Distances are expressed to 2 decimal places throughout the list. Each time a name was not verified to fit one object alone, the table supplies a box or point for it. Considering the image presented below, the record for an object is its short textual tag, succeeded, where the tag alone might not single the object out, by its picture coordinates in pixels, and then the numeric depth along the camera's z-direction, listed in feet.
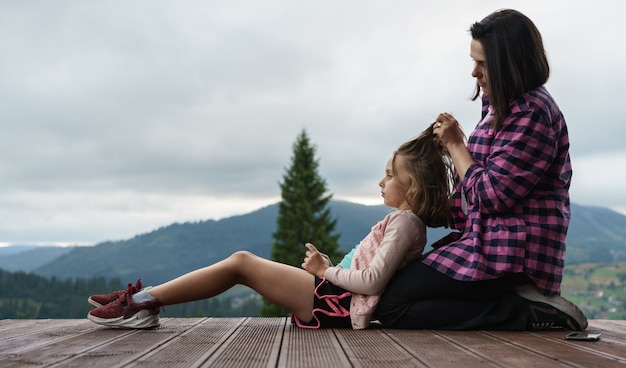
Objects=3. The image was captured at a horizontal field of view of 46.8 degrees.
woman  10.77
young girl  11.40
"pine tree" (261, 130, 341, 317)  127.34
